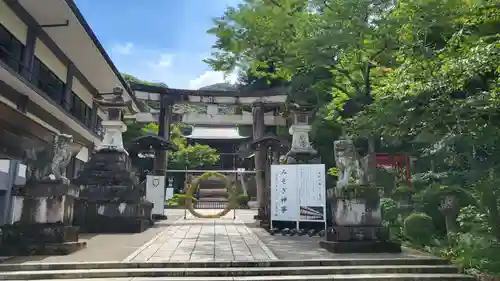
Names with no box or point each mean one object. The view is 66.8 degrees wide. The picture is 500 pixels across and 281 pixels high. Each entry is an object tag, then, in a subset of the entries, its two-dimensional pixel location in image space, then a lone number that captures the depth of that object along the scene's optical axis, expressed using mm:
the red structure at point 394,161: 19562
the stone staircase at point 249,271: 6414
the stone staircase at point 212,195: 29469
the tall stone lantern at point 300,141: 13984
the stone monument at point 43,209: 7906
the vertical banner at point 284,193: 11773
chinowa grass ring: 18359
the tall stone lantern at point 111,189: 12305
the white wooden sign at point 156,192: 17234
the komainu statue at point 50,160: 8195
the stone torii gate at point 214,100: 20547
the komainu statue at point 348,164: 8859
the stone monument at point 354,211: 8398
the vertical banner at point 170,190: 30231
